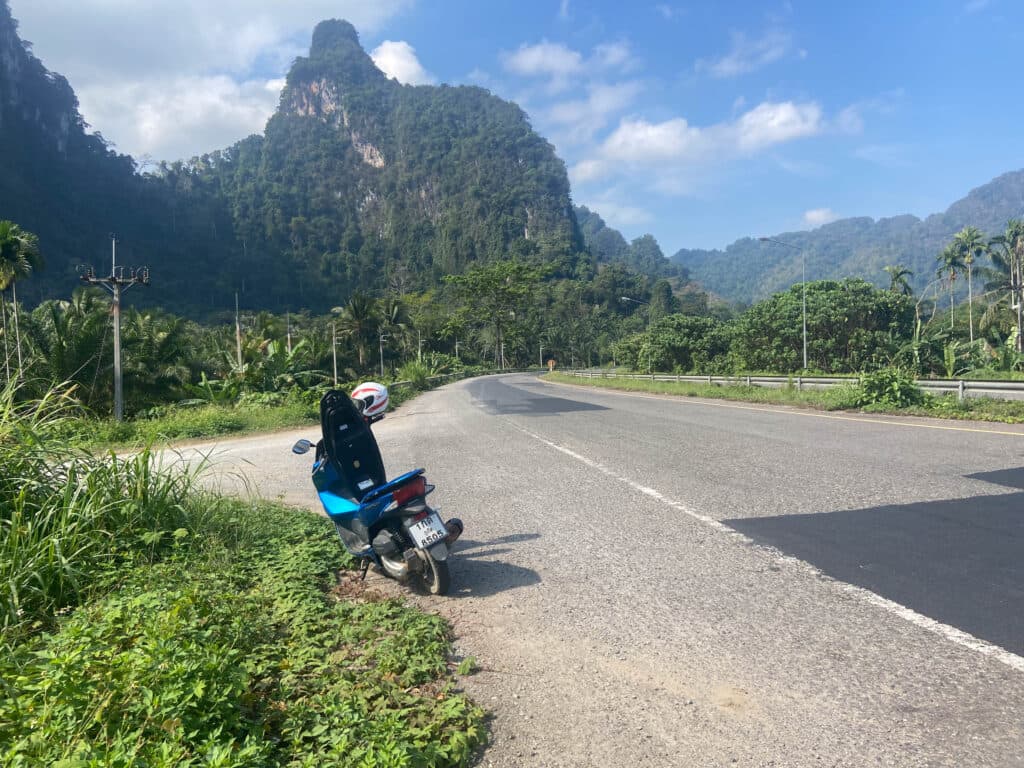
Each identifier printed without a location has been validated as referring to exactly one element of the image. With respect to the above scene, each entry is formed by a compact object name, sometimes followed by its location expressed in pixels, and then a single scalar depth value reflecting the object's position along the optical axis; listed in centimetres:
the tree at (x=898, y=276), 5929
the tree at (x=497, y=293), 8700
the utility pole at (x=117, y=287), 1833
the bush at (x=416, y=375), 3659
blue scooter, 426
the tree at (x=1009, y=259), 5478
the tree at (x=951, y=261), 5791
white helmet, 494
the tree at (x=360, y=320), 5100
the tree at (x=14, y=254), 2436
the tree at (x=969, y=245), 5653
